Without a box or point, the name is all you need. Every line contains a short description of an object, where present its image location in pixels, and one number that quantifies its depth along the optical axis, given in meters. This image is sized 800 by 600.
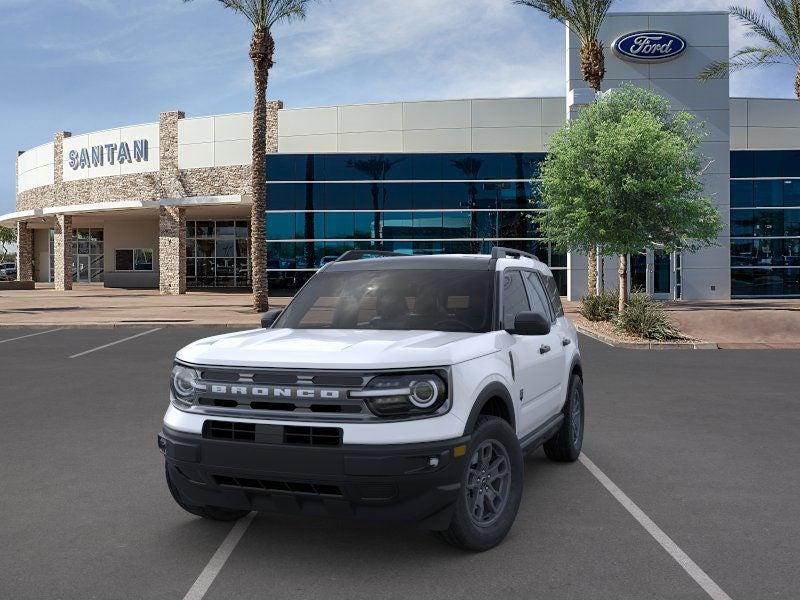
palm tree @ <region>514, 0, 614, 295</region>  26.77
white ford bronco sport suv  3.96
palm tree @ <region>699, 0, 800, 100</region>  26.61
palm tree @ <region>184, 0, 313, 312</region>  25.64
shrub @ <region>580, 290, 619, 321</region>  22.62
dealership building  33.97
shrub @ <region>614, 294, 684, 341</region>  18.06
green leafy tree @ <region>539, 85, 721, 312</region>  21.92
